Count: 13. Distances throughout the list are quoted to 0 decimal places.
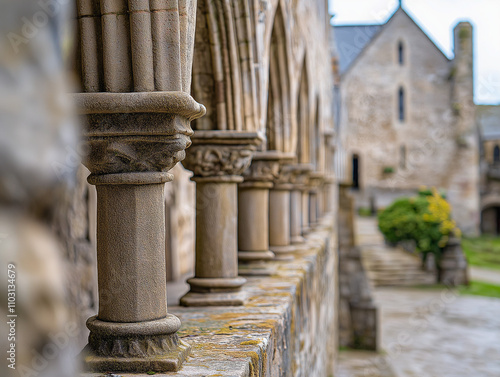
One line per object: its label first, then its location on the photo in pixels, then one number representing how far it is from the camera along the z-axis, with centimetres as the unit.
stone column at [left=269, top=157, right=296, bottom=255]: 604
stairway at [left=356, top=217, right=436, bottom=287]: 2088
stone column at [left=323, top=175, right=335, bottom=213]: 1630
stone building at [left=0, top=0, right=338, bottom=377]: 212
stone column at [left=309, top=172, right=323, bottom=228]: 1078
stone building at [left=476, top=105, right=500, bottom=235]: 3694
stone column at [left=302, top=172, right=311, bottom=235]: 855
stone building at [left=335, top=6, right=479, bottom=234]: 3241
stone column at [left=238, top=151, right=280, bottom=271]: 491
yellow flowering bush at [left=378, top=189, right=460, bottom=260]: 2091
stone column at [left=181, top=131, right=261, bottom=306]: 366
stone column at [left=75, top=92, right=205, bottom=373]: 220
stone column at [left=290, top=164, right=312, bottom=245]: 699
